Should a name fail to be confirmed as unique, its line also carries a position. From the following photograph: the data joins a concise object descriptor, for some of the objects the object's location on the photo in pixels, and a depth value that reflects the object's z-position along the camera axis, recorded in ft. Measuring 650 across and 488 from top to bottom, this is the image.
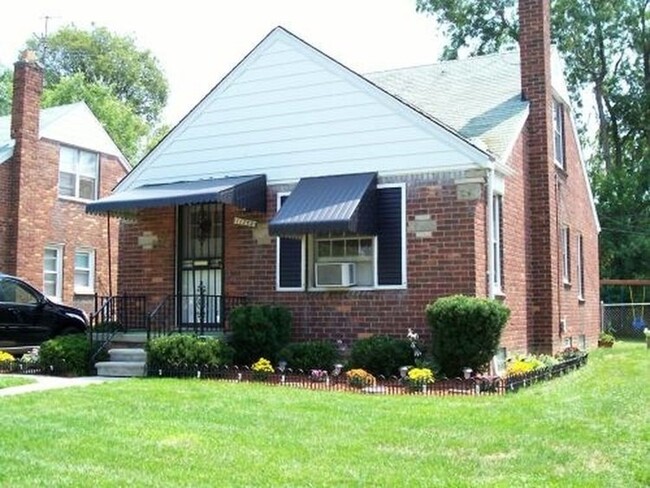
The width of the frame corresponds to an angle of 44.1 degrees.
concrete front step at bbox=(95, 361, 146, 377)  43.29
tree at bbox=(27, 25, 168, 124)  179.52
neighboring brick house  72.49
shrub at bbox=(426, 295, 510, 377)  39.88
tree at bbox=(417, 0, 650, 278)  108.58
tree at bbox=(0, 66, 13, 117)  152.00
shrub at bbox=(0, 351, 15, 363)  45.85
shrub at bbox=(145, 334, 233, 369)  41.63
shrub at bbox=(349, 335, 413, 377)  42.19
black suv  50.67
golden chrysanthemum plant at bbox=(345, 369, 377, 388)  38.32
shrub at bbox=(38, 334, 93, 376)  44.39
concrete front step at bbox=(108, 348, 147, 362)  44.90
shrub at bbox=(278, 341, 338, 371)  43.78
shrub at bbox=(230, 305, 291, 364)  45.16
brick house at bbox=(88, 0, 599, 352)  45.21
